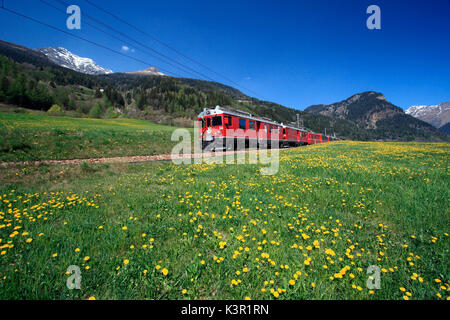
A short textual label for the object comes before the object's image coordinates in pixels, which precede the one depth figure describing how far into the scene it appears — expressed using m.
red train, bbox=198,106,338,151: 19.08
